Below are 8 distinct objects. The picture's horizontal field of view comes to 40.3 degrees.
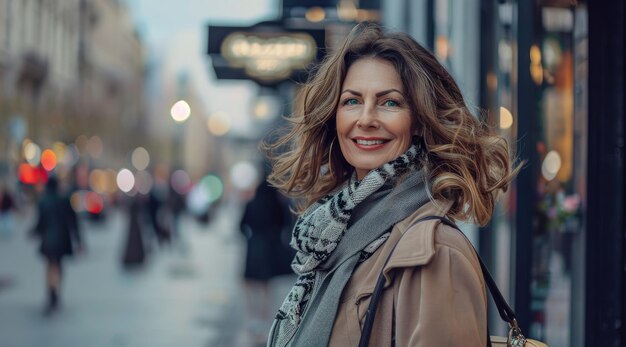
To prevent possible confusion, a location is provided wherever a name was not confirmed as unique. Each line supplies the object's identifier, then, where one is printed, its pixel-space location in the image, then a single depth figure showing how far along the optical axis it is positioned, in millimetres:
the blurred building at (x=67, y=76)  22984
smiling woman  2014
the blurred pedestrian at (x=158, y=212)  20173
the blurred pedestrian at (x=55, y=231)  11305
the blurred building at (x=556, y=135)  3887
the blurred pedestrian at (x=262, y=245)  10289
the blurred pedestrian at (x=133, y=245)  16500
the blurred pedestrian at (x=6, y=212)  25253
